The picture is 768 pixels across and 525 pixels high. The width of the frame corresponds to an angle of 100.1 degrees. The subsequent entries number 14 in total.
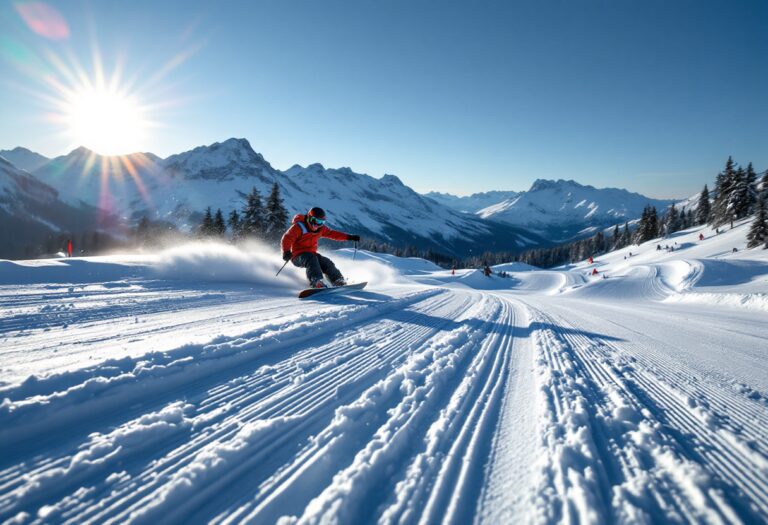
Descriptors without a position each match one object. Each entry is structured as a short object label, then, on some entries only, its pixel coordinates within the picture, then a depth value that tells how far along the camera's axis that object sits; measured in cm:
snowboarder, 773
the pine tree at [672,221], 8062
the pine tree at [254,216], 3722
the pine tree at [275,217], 3691
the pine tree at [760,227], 3791
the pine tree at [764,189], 4092
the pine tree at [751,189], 5153
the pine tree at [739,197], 5142
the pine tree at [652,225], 7069
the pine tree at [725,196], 5322
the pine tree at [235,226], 4042
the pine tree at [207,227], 3999
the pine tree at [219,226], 4025
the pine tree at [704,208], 7125
